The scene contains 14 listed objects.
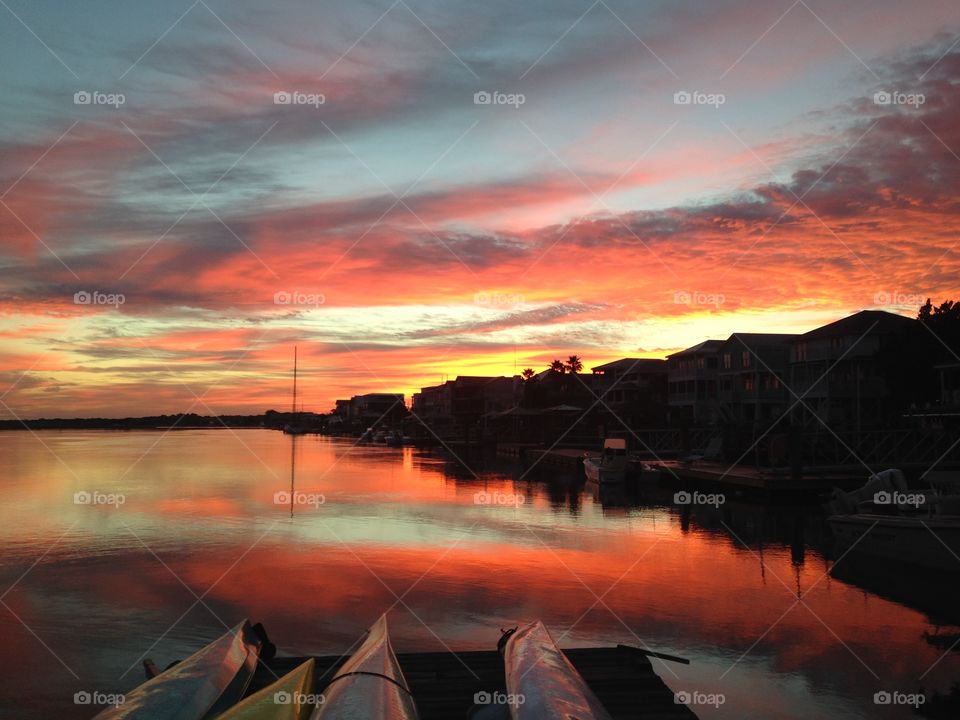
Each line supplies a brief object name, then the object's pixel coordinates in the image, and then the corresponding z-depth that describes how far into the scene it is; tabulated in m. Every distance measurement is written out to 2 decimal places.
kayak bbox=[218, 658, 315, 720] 8.57
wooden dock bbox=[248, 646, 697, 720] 9.46
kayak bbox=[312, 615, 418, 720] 8.49
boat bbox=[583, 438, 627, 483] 47.31
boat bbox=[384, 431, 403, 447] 123.81
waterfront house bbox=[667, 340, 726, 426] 82.38
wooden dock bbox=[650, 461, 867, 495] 37.50
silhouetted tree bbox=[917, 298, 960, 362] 54.62
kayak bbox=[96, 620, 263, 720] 8.81
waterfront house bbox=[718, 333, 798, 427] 73.94
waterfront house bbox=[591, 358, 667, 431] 84.31
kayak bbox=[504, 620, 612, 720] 8.42
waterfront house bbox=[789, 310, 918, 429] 64.69
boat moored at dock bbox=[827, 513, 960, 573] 21.03
